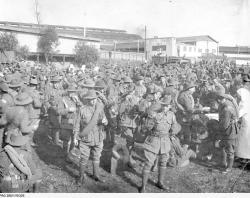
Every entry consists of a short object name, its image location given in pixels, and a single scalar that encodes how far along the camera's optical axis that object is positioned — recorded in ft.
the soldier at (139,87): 31.83
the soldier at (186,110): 29.40
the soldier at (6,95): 21.53
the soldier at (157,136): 20.13
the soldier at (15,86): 25.65
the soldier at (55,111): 30.04
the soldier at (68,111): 29.45
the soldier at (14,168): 15.39
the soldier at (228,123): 23.99
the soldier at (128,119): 24.97
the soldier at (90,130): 21.58
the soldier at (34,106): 26.73
